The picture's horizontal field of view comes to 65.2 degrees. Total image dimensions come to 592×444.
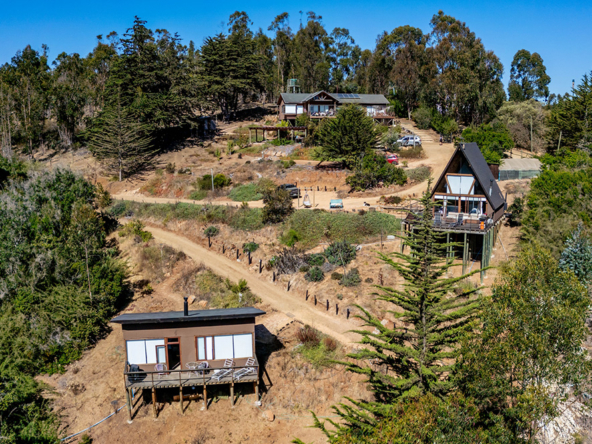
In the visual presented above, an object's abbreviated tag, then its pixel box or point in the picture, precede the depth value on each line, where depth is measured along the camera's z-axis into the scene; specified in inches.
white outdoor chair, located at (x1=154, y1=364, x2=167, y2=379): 994.7
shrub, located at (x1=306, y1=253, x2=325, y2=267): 1430.9
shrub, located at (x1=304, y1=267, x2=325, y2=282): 1363.2
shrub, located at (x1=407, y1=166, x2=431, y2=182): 2086.6
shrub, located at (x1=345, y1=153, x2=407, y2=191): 1995.6
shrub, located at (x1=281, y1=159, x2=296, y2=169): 2289.9
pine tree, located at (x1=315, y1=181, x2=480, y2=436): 696.4
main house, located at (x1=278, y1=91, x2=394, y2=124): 2896.2
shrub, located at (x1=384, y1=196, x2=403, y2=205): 1785.2
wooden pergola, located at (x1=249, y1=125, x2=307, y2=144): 2721.5
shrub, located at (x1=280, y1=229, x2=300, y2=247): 1588.3
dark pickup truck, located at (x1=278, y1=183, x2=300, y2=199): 1940.6
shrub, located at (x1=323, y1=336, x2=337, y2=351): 1093.6
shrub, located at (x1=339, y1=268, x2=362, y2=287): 1310.3
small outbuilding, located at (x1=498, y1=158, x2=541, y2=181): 2033.7
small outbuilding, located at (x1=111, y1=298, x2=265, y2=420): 978.7
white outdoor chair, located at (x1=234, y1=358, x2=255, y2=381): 982.5
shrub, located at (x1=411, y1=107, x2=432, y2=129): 3253.0
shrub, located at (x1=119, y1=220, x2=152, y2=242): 1732.3
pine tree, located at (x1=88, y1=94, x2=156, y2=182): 2470.5
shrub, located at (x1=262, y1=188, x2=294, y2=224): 1702.8
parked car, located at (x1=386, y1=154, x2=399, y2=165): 2305.4
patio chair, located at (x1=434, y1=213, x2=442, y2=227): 1258.6
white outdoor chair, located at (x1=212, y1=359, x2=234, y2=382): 976.9
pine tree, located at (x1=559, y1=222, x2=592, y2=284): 1064.8
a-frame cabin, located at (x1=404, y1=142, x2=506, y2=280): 1251.8
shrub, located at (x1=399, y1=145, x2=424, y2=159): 2450.8
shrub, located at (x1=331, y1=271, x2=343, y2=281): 1343.3
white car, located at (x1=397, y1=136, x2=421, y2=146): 2630.4
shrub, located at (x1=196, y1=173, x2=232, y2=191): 2142.0
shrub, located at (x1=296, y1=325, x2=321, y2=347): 1120.2
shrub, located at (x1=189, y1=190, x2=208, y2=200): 2079.2
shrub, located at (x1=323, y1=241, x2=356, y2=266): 1419.8
